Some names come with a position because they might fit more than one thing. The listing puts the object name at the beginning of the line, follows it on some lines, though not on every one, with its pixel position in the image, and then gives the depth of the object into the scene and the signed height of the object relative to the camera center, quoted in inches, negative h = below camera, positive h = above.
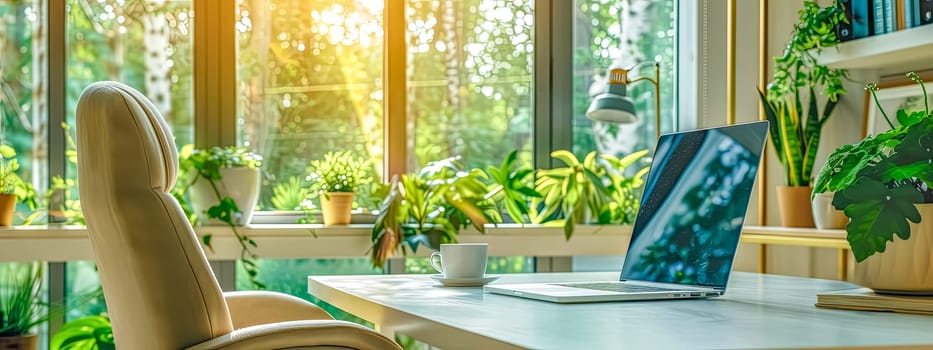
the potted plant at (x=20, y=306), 134.0 -17.5
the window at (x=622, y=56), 162.6 +19.2
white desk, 41.5 -7.2
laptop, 64.0 -3.3
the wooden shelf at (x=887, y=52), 105.4 +13.4
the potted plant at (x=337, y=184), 144.6 -1.3
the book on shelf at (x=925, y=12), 103.6 +16.6
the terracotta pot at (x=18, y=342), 133.6 -22.1
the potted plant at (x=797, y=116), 126.8 +7.4
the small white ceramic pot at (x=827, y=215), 121.0 -5.0
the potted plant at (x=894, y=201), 53.8 -1.5
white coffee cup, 74.7 -6.4
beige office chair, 57.1 -4.2
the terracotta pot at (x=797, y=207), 130.9 -4.4
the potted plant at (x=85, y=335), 139.0 -22.0
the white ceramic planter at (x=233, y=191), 137.9 -2.2
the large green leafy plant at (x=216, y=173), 136.2 +0.3
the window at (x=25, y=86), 143.1 +12.7
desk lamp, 141.5 +9.9
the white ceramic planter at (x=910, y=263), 54.9 -5.0
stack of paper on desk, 52.7 -6.9
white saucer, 73.3 -7.8
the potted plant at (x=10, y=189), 134.6 -1.8
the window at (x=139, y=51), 145.3 +18.1
